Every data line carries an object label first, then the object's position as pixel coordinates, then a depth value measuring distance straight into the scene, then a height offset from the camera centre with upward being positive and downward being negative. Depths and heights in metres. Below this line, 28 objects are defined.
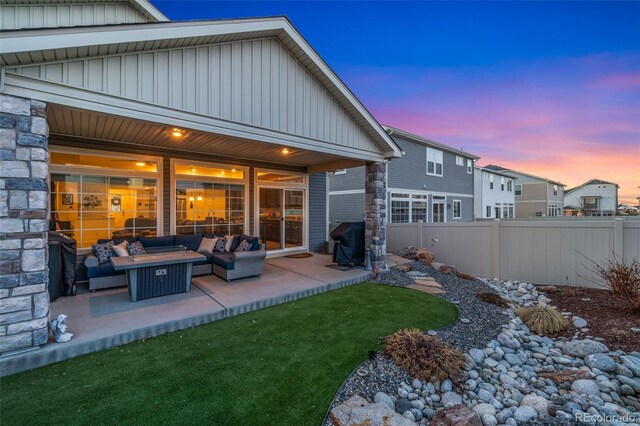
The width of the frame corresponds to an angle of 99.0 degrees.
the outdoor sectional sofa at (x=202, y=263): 5.09 -1.05
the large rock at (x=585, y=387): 2.63 -1.72
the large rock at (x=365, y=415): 2.10 -1.61
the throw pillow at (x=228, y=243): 6.80 -0.76
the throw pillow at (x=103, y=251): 5.28 -0.75
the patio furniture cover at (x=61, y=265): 4.50 -0.89
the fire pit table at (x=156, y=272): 4.52 -1.04
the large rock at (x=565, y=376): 2.86 -1.76
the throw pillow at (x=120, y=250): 5.41 -0.74
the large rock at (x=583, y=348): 3.28 -1.67
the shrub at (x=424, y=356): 2.80 -1.57
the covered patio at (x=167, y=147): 2.90 +1.34
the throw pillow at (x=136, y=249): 5.54 -0.74
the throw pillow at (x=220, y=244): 6.71 -0.78
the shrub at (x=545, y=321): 3.94 -1.62
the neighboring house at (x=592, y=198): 30.89 +1.63
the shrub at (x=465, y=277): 6.87 -1.65
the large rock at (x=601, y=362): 2.99 -1.68
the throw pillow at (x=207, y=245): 6.61 -0.79
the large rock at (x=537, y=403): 2.38 -1.73
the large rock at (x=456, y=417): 2.12 -1.64
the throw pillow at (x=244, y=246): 6.41 -0.79
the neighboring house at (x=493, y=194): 21.00 +1.48
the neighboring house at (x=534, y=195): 27.81 +1.76
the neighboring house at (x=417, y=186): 13.95 +1.51
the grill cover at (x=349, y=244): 7.32 -0.86
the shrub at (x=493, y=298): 5.00 -1.66
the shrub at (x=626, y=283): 4.19 -1.13
